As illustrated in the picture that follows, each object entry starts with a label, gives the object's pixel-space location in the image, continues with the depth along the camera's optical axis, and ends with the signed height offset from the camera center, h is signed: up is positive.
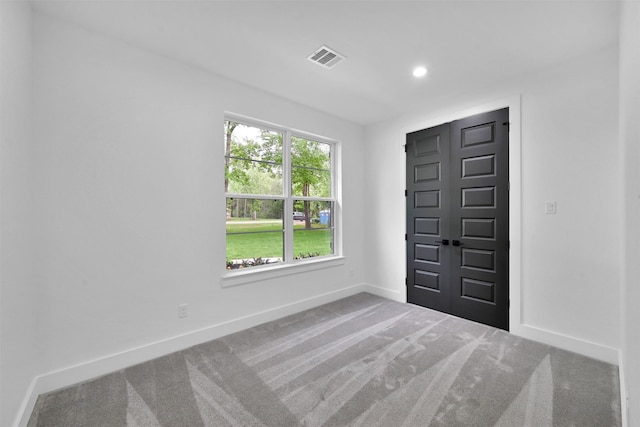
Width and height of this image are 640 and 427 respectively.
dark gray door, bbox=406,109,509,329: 2.85 -0.07
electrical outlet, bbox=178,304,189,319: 2.48 -0.90
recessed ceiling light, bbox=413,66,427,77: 2.60 +1.37
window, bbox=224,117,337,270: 2.97 +0.21
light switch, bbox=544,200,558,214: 2.51 +0.04
